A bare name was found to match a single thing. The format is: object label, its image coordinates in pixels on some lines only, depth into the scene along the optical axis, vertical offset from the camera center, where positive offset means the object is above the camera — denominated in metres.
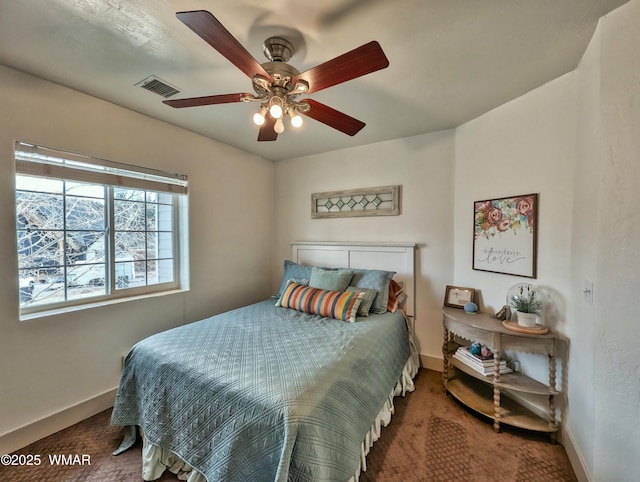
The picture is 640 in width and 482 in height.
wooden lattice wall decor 2.85 +0.37
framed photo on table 2.32 -0.56
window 1.79 +0.04
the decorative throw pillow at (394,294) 2.52 -0.61
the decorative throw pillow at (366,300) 2.34 -0.60
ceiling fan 1.02 +0.77
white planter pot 1.78 -0.58
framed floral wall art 1.91 +0.00
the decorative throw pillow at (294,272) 2.86 -0.43
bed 1.13 -0.83
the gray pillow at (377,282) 2.46 -0.48
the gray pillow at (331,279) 2.56 -0.45
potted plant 1.79 -0.50
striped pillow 2.24 -0.62
